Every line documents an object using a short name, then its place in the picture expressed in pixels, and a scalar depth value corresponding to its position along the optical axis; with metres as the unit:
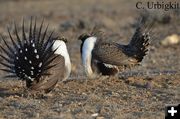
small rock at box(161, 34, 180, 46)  24.34
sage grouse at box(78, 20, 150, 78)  16.06
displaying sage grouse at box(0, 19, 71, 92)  14.10
